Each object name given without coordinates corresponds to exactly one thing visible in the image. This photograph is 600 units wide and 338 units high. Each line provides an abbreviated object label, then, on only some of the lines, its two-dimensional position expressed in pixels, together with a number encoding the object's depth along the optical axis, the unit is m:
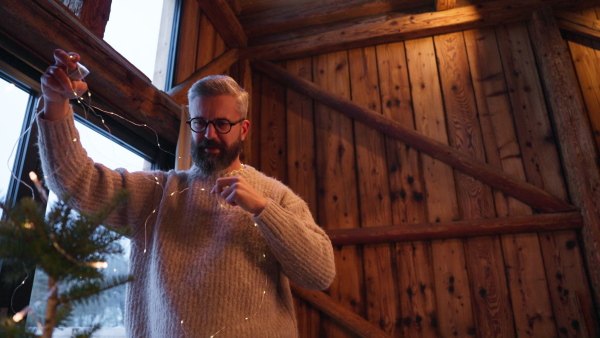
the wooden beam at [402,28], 2.69
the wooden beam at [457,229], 2.25
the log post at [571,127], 2.18
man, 0.97
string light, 0.49
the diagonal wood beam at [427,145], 2.33
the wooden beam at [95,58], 1.48
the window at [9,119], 1.43
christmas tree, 0.48
